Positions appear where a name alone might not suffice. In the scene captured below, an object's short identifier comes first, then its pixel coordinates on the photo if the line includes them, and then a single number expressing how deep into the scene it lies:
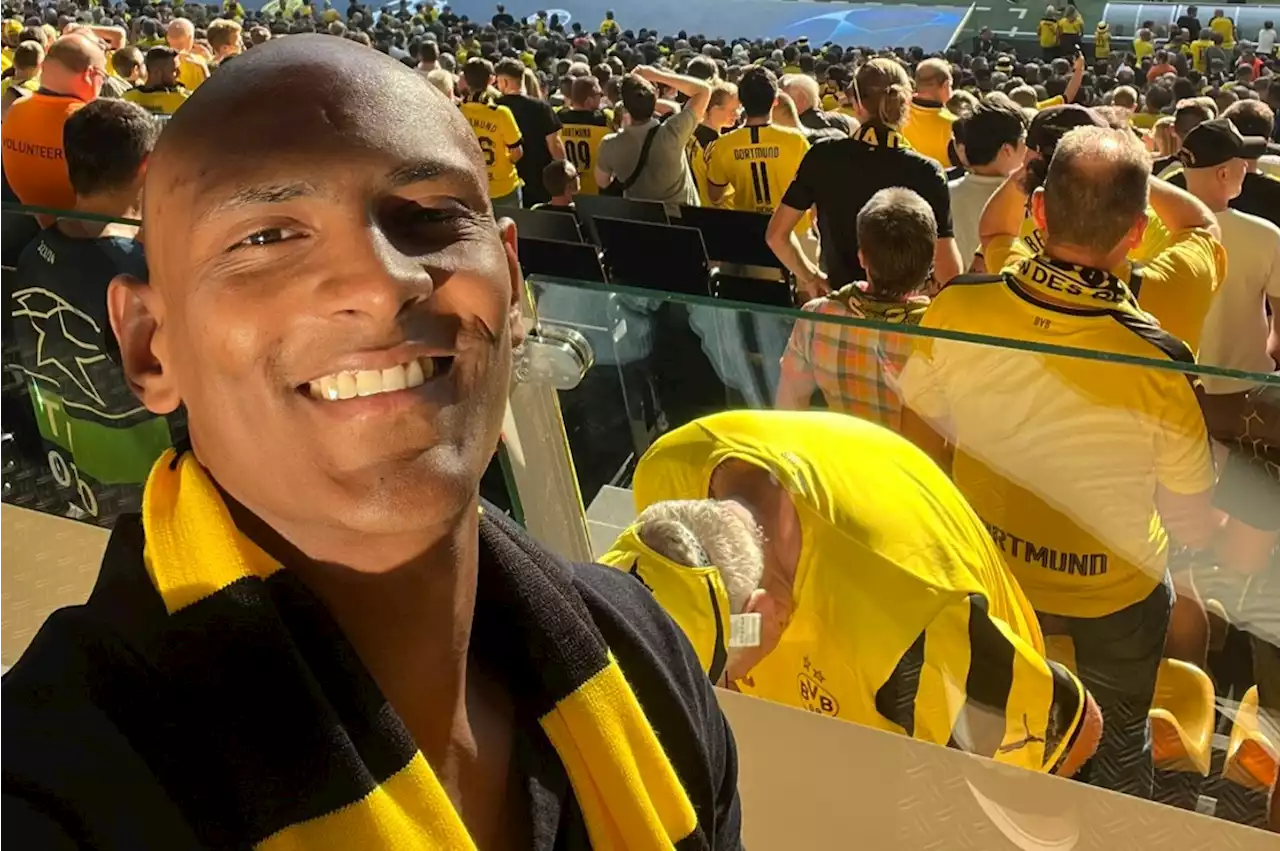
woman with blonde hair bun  3.35
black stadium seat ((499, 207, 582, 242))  3.65
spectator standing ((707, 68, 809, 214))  4.10
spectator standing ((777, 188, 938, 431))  1.40
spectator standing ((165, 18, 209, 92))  6.22
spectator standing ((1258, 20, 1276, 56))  13.14
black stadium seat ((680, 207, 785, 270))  3.83
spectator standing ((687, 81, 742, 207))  5.01
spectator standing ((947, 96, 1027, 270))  3.39
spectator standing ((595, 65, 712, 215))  4.55
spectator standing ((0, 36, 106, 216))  3.25
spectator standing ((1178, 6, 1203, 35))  13.58
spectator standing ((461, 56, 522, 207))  4.93
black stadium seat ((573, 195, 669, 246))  3.89
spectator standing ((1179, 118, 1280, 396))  2.80
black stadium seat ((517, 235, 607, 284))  3.25
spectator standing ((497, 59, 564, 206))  5.15
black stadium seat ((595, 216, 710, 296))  3.45
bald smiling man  0.63
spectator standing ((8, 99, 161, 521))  1.97
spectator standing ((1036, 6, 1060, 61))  13.65
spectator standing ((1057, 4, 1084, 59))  13.62
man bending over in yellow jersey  1.38
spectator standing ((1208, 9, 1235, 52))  12.52
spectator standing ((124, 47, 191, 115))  4.84
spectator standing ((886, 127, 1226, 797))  1.31
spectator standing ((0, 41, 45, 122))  4.74
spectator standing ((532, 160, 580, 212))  4.59
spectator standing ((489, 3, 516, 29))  13.45
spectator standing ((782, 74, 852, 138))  5.17
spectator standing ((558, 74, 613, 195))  5.31
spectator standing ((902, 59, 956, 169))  4.60
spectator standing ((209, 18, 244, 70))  6.10
